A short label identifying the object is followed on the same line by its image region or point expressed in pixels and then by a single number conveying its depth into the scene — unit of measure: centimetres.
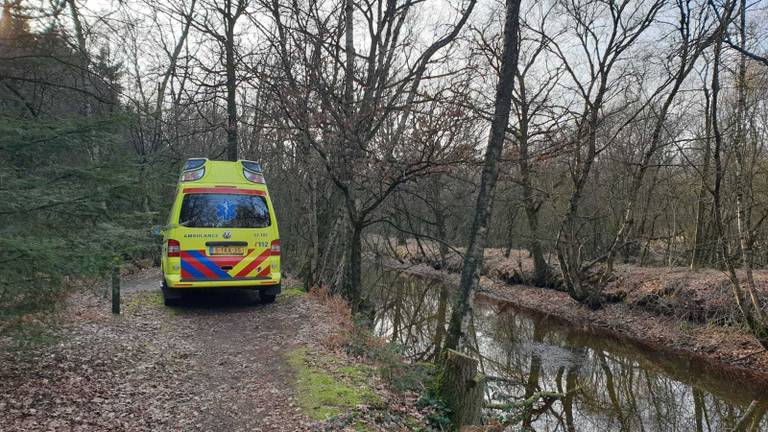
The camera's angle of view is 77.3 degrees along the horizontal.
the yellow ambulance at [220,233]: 868
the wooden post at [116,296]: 851
